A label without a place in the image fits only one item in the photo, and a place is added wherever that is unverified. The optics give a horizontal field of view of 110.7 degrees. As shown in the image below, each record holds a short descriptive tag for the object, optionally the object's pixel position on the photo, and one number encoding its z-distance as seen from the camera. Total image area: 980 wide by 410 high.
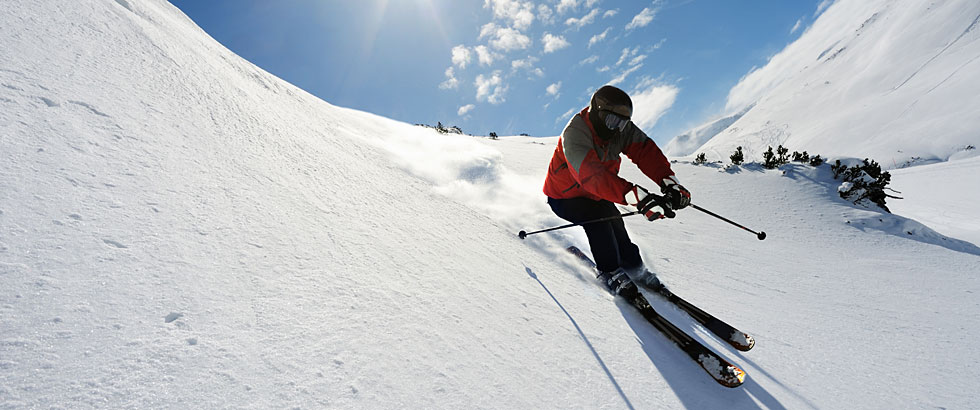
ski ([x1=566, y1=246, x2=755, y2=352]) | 2.36
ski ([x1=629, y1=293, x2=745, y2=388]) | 1.89
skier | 3.01
